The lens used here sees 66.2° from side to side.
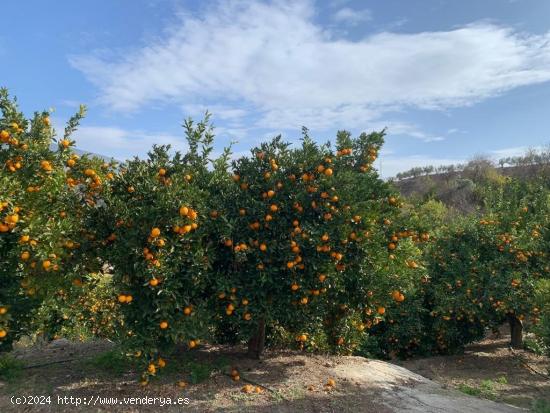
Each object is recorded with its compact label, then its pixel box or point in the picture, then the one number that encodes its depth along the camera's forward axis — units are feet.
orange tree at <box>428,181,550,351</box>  27.43
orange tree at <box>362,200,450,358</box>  32.45
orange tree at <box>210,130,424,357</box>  15.76
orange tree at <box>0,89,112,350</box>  13.07
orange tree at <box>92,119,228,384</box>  14.17
